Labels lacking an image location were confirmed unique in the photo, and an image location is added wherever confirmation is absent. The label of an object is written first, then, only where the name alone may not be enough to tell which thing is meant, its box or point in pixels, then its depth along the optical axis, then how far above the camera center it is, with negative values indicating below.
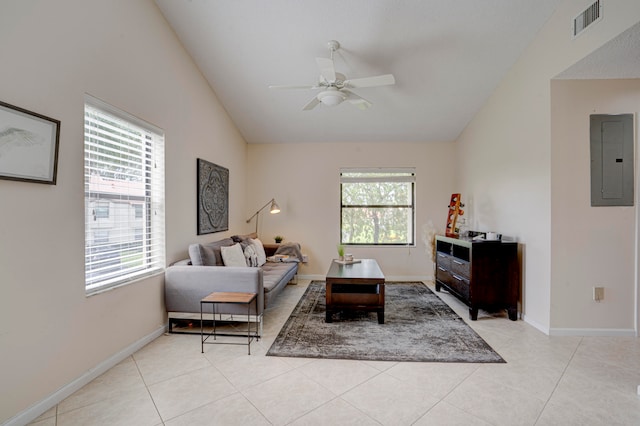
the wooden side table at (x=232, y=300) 2.67 -0.78
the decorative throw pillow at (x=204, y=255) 3.25 -0.48
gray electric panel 2.96 +0.51
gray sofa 2.98 -0.73
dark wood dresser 3.43 -0.73
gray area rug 2.59 -1.20
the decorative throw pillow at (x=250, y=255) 4.10 -0.59
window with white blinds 2.32 +0.13
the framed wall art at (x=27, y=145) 1.66 +0.38
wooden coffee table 3.28 -0.91
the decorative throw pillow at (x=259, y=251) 4.46 -0.59
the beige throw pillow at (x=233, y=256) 3.60 -0.53
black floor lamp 5.10 +0.06
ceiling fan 2.77 +1.22
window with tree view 5.56 +0.02
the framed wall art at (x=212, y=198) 3.83 +0.19
